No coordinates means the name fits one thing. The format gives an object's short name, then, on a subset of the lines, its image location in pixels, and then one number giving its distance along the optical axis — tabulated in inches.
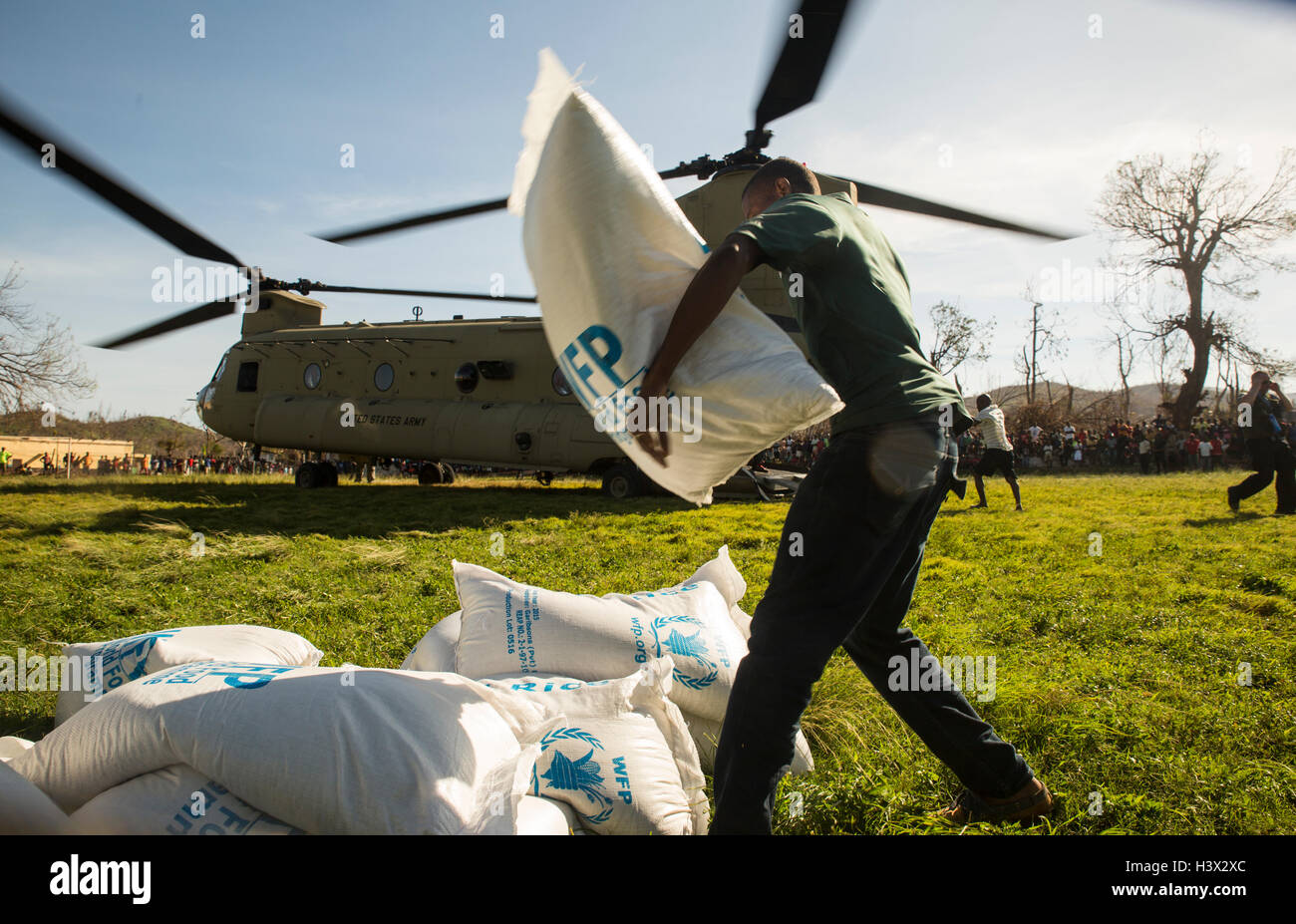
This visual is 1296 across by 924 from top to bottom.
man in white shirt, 382.0
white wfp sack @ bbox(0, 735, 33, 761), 75.4
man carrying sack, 67.3
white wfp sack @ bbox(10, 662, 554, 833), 61.9
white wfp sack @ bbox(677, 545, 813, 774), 99.0
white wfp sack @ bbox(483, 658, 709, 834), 74.9
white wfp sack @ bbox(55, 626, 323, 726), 90.4
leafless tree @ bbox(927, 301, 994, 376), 1535.4
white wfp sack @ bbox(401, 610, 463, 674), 106.7
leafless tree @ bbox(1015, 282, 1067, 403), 1736.0
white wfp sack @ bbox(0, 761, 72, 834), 55.2
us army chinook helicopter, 395.5
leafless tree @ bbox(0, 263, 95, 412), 840.9
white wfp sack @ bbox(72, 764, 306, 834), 62.7
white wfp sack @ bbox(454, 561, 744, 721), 98.5
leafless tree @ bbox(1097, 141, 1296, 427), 1191.6
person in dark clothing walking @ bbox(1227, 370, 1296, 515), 329.1
